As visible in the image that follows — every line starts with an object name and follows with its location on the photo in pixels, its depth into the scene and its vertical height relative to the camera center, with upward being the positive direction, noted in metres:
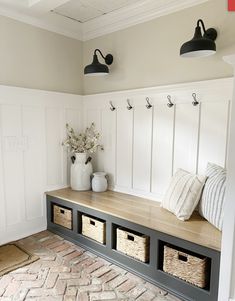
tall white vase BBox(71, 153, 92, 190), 2.90 -0.62
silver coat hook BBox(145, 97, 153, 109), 2.53 +0.15
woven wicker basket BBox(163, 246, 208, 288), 1.70 -1.03
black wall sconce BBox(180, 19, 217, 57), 1.86 +0.55
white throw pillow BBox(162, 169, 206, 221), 2.04 -0.62
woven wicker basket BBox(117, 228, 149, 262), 2.00 -1.02
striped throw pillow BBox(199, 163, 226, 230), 1.78 -0.56
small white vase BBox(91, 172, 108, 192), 2.86 -0.72
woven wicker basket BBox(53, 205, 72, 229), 2.64 -1.04
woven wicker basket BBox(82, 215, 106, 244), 2.31 -1.03
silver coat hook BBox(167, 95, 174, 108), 2.37 +0.16
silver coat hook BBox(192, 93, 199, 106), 2.21 +0.18
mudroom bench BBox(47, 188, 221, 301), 1.71 -0.96
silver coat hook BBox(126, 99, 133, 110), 2.69 +0.15
